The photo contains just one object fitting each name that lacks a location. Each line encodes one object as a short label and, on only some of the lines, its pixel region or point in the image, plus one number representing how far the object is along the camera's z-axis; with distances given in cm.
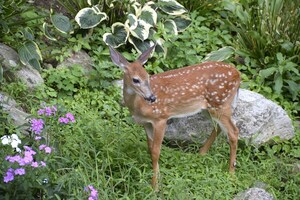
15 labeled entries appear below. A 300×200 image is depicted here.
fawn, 1094
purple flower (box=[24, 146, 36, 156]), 881
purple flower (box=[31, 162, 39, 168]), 870
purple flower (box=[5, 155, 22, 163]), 865
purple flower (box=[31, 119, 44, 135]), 967
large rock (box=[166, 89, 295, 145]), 1260
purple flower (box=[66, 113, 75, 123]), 1016
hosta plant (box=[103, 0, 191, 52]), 1454
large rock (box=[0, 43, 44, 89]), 1319
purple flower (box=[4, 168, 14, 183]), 849
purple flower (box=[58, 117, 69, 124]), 1004
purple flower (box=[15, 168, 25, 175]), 851
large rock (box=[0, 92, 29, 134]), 1112
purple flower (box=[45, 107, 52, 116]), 1027
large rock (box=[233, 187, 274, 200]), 1047
